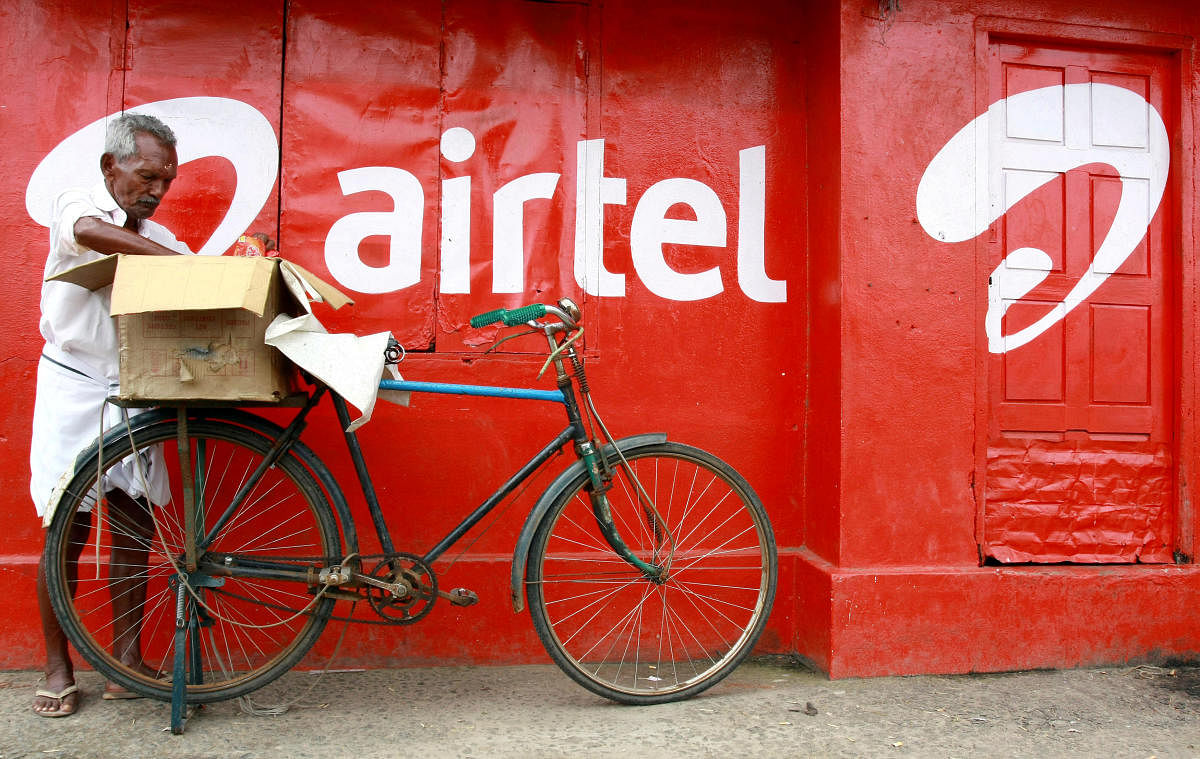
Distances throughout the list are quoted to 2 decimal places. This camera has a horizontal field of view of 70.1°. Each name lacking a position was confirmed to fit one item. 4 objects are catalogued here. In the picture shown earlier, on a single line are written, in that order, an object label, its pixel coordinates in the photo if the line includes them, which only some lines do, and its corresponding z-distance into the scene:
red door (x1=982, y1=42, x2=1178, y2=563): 3.61
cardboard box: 2.55
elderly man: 2.89
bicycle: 2.81
